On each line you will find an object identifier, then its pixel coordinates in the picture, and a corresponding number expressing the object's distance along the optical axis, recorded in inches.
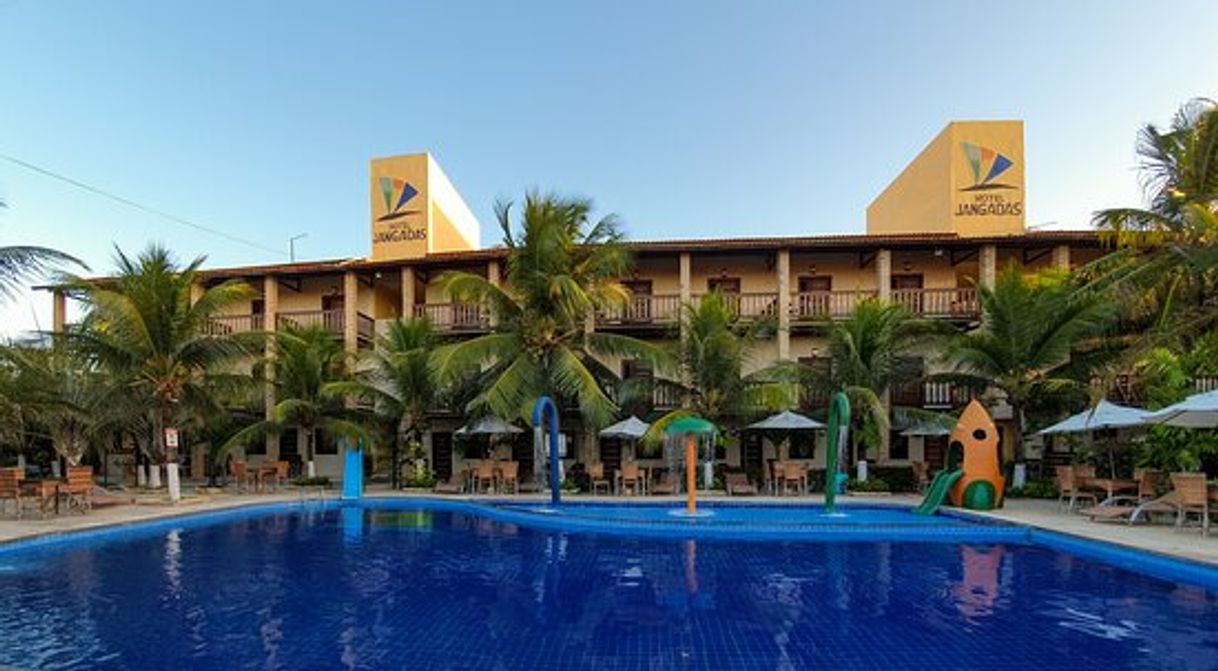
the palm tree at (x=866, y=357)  652.7
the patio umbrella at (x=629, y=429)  650.8
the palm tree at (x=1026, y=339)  608.4
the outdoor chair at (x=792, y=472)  649.6
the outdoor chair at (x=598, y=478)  675.4
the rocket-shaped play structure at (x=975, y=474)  533.6
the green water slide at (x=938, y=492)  533.0
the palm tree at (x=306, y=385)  712.4
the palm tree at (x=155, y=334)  601.6
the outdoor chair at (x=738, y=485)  642.2
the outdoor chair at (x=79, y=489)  513.3
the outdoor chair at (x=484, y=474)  685.9
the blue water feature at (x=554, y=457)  600.1
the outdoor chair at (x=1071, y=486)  529.0
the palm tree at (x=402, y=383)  705.0
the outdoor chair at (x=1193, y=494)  405.7
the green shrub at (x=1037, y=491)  624.1
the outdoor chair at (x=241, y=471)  705.0
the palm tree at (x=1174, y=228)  428.1
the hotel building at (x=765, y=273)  776.3
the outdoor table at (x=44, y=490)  507.8
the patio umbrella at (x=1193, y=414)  401.4
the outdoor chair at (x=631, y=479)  655.8
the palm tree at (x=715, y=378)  655.8
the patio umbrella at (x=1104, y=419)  483.5
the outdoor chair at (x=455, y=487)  699.4
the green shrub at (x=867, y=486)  670.5
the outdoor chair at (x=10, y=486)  510.9
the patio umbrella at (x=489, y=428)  689.6
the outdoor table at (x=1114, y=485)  501.7
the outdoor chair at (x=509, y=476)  681.6
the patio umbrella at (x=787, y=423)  653.3
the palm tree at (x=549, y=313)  650.2
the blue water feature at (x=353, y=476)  658.8
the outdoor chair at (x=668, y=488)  664.4
